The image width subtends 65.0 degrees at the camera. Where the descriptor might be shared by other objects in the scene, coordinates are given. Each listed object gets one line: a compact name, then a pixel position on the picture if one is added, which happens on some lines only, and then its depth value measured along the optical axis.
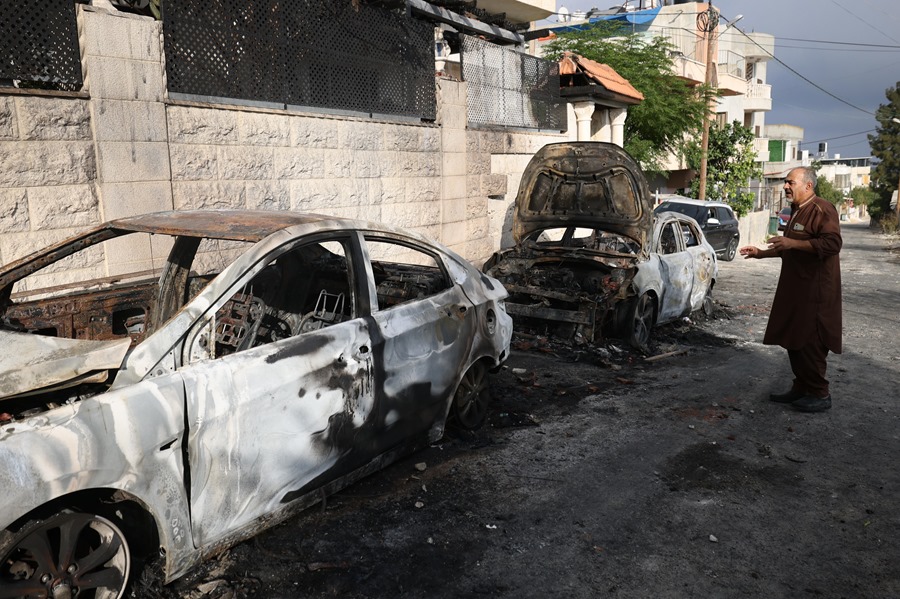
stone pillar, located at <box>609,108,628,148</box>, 16.42
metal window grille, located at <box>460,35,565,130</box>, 12.12
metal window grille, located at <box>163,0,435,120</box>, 7.35
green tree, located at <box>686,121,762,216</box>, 26.83
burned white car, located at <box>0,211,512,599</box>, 2.88
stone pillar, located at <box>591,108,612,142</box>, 16.39
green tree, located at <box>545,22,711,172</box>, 21.14
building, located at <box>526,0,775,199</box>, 31.19
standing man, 6.05
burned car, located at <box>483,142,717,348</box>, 8.29
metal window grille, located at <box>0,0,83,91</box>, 5.88
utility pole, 23.83
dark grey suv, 17.80
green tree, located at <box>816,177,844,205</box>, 73.75
